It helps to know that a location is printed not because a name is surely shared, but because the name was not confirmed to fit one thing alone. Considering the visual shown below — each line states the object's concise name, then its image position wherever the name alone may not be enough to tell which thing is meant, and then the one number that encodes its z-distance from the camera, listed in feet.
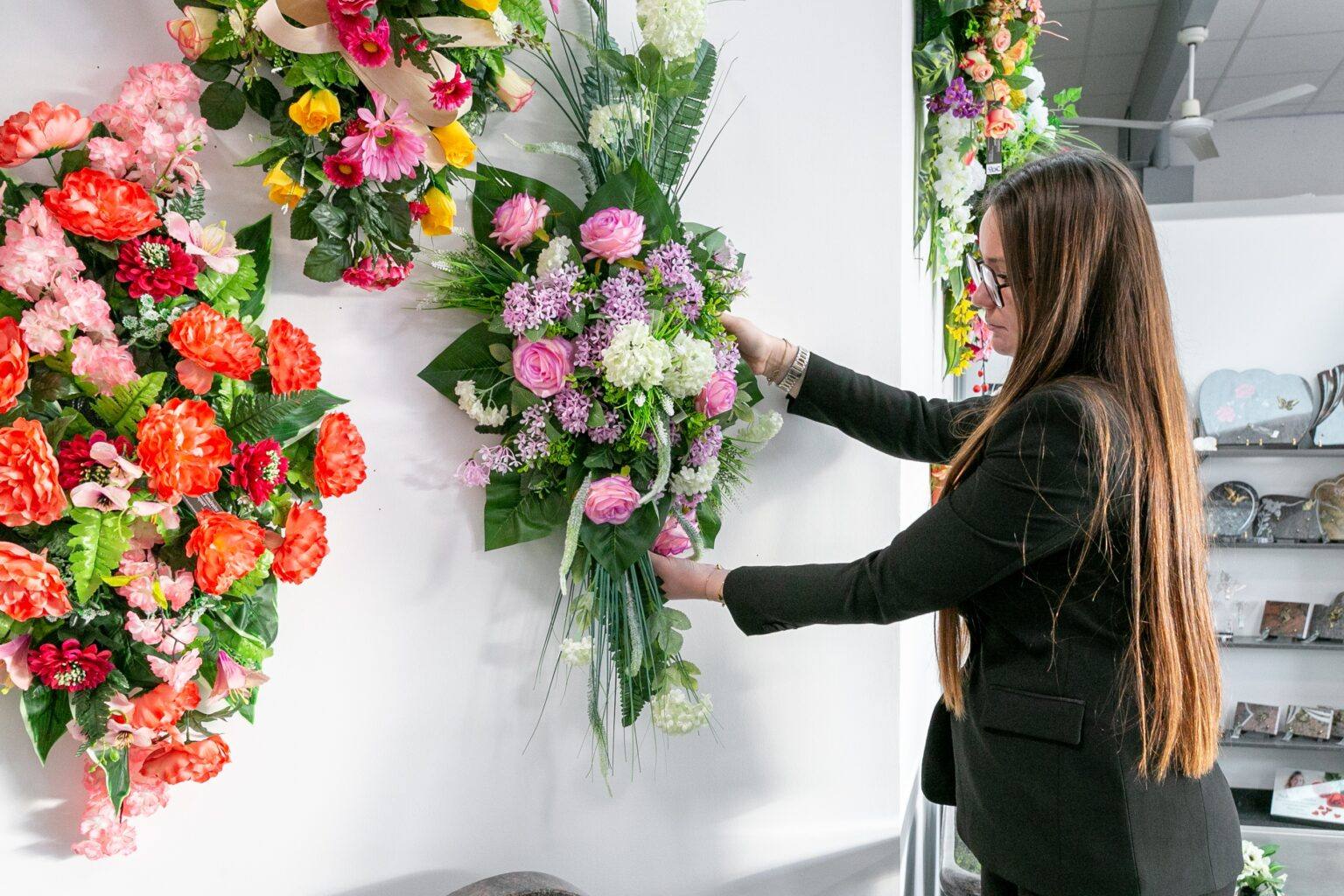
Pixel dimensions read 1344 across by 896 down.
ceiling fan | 15.46
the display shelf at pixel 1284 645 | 15.15
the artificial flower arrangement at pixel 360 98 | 3.73
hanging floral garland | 6.11
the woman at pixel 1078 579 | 4.08
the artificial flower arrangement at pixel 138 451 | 3.42
